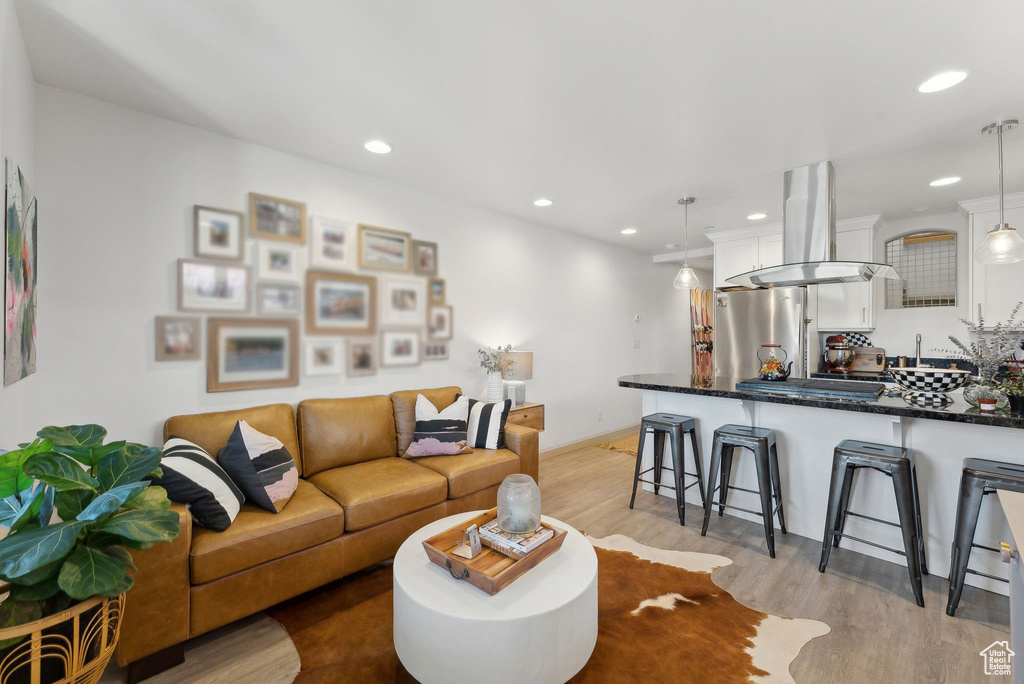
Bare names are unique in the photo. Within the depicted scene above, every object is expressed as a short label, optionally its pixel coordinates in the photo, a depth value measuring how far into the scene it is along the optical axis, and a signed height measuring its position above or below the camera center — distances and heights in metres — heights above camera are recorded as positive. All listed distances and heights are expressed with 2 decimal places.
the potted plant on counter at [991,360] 2.23 -0.10
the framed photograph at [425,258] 3.63 +0.70
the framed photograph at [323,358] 3.04 -0.12
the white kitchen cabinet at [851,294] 4.40 +0.48
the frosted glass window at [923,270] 4.31 +0.72
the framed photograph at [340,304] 3.06 +0.27
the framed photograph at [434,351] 3.69 -0.09
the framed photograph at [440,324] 3.73 +0.15
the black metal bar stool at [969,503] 2.00 -0.76
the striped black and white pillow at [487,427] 3.22 -0.64
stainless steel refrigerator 4.36 +0.13
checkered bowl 2.38 -0.22
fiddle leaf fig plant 1.06 -0.48
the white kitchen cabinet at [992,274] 3.66 +0.57
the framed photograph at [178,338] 2.47 +0.02
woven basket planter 1.05 -0.78
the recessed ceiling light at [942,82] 2.01 +1.22
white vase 3.91 -0.42
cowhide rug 1.73 -1.30
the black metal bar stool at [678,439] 3.04 -0.71
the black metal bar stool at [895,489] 2.18 -0.79
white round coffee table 1.45 -0.98
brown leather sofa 1.73 -0.89
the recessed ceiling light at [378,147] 2.80 +1.26
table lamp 4.07 -0.33
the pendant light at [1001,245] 2.43 +0.54
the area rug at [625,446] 5.02 -1.25
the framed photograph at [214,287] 2.55 +0.33
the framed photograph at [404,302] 3.44 +0.32
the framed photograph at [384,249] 3.32 +0.72
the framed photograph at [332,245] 3.07 +0.69
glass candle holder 1.84 -0.70
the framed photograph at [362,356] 3.24 -0.11
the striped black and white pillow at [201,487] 1.86 -0.64
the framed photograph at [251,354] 2.64 -0.08
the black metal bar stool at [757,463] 2.64 -0.80
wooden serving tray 1.60 -0.86
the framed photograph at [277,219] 2.81 +0.81
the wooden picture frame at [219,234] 2.60 +0.66
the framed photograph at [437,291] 3.74 +0.43
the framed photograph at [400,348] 3.43 -0.06
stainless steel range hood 3.04 +0.77
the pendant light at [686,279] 3.89 +0.55
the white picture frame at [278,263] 2.84 +0.52
